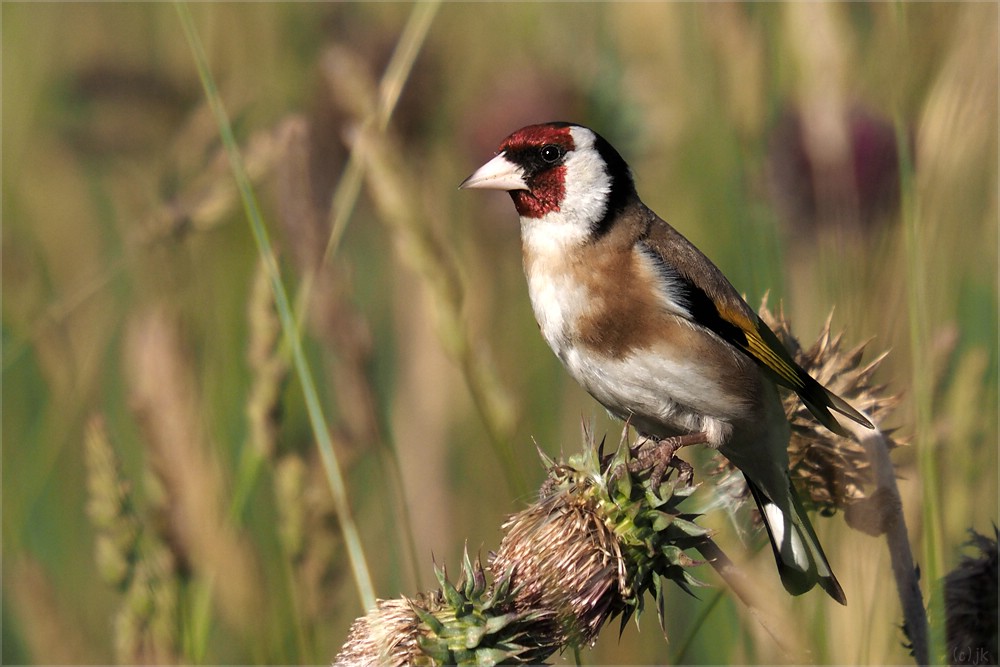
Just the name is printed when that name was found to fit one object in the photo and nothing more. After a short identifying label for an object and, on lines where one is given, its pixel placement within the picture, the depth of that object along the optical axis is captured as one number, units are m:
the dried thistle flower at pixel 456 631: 4.12
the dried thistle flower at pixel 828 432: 5.21
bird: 5.82
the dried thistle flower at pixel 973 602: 4.57
